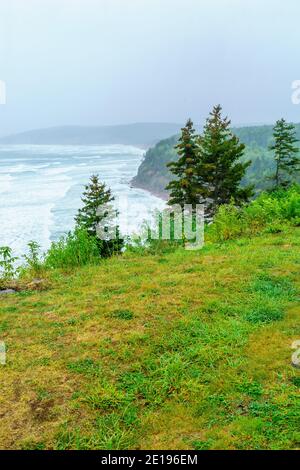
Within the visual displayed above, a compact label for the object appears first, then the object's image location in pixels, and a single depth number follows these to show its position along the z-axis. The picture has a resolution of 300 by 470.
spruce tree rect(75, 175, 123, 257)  26.70
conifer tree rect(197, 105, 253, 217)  24.64
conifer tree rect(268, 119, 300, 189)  29.97
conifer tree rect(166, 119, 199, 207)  24.59
